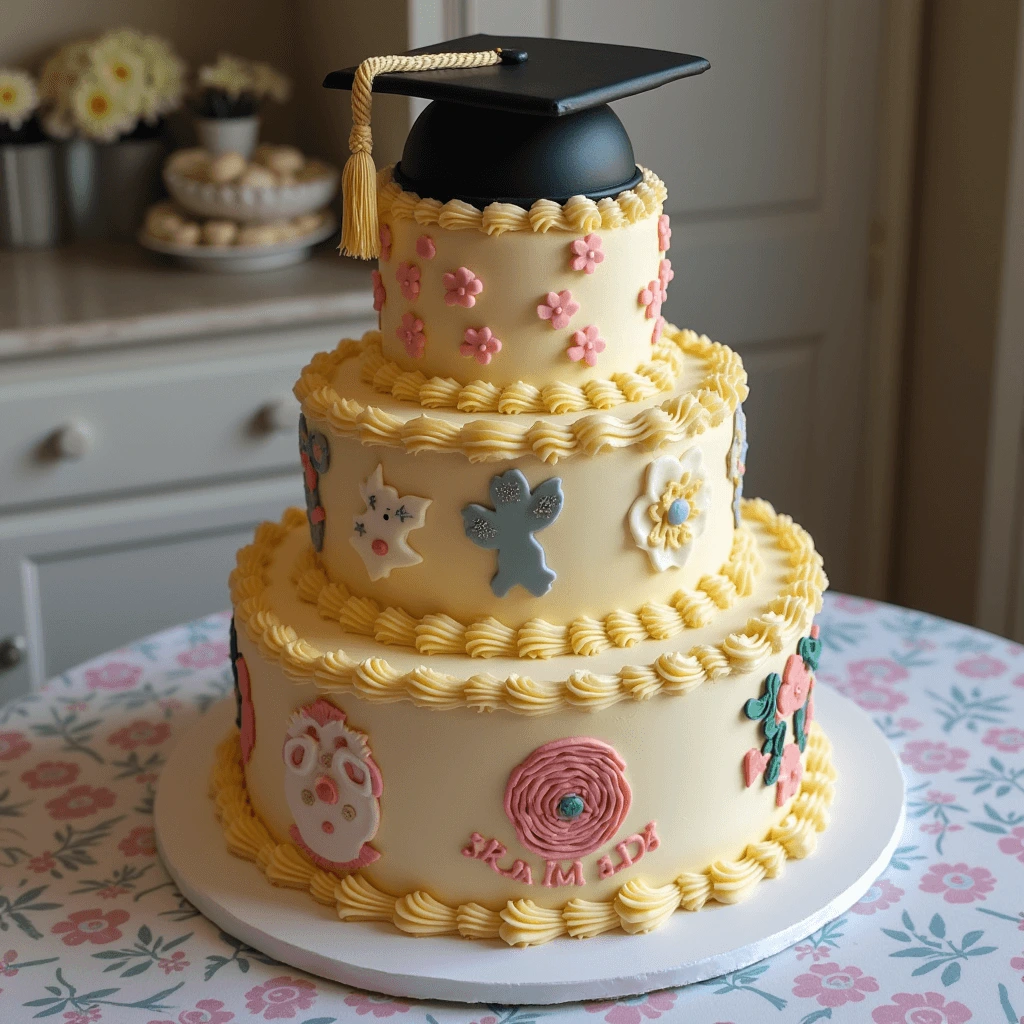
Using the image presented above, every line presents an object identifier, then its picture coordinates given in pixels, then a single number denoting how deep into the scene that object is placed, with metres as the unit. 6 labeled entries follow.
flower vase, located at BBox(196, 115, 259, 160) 2.91
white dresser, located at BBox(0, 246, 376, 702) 2.54
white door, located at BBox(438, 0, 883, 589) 2.71
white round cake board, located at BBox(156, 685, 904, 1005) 1.42
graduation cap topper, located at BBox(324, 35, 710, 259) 1.41
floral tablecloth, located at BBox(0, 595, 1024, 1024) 1.41
